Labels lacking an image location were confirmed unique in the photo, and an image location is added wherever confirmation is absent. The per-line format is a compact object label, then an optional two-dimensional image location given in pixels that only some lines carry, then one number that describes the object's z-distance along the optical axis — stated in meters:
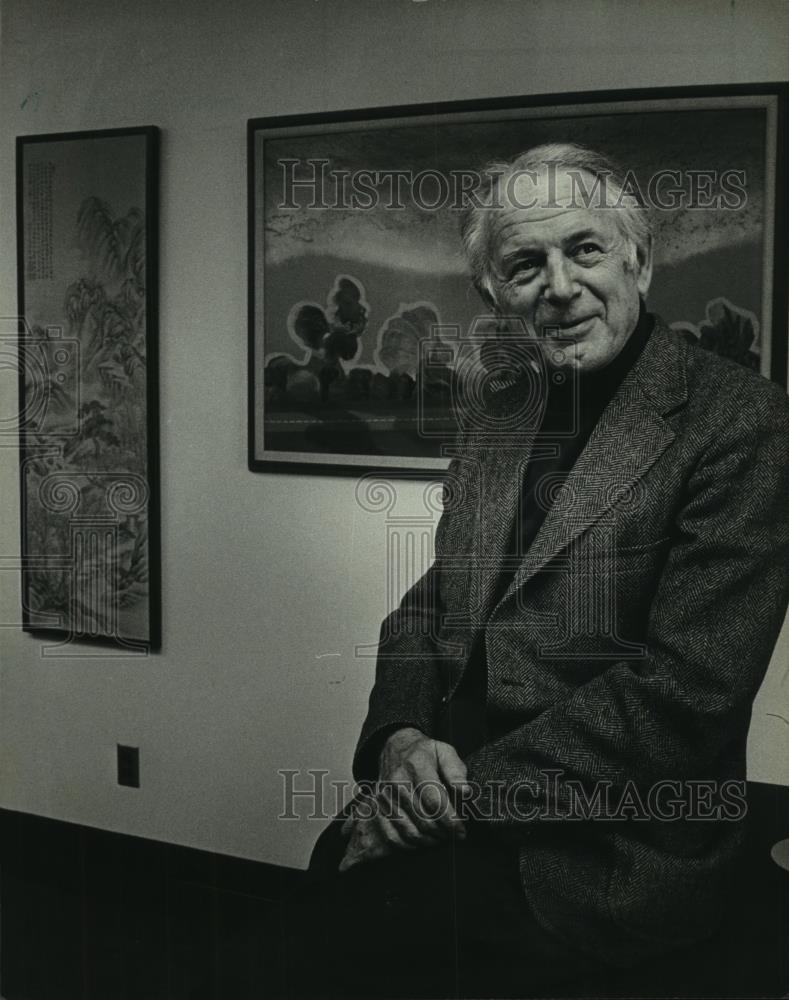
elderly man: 1.20
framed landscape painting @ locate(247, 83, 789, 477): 1.20
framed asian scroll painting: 1.45
